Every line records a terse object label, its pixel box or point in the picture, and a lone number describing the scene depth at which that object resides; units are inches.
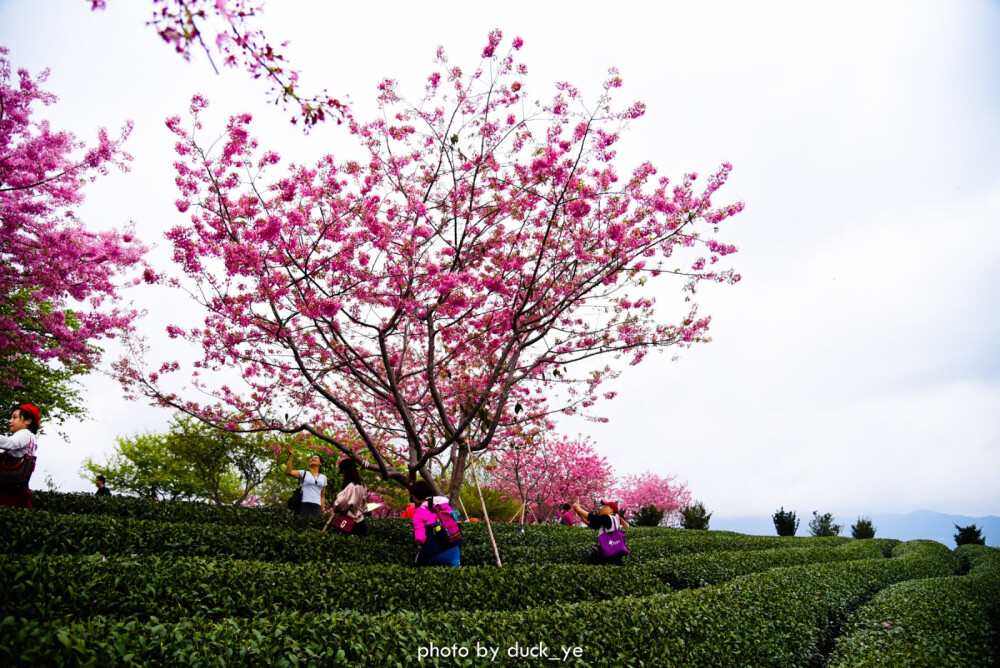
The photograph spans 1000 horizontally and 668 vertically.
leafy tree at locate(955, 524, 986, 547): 1088.8
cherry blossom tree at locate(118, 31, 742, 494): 338.6
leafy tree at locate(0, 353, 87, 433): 853.2
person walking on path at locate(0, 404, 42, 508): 252.1
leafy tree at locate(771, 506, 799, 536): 1075.3
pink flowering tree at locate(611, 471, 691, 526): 1278.3
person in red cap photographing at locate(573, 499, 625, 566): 354.3
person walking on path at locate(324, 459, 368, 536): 356.8
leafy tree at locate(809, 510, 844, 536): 1147.9
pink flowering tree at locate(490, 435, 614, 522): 911.7
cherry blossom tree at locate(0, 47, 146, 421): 432.8
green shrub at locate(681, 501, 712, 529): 983.0
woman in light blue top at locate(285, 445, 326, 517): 407.5
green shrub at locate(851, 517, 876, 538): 1162.0
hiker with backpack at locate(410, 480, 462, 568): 273.9
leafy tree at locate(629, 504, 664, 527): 906.1
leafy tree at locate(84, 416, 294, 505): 961.5
